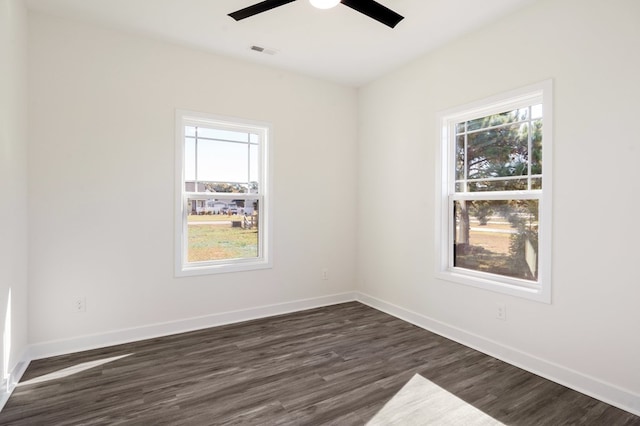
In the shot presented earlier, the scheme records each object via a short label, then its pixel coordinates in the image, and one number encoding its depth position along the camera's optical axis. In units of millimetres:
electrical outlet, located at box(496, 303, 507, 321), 2887
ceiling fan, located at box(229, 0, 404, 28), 2127
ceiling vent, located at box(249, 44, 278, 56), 3455
